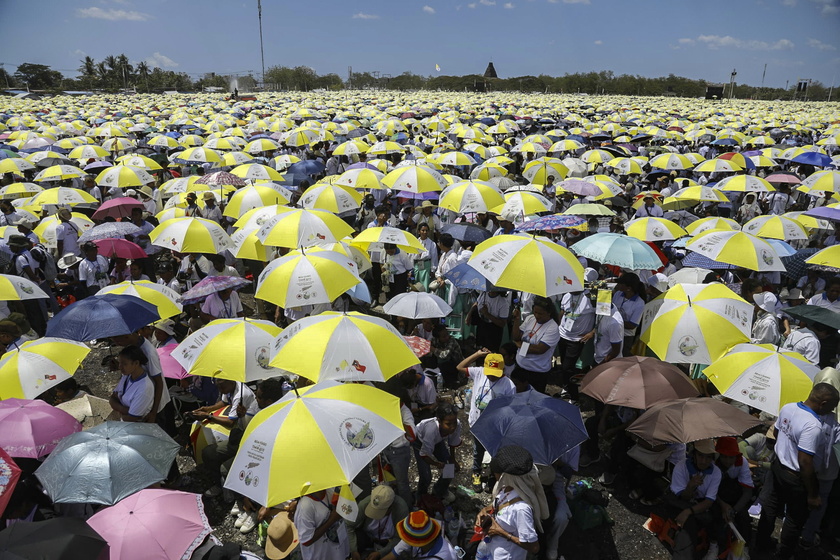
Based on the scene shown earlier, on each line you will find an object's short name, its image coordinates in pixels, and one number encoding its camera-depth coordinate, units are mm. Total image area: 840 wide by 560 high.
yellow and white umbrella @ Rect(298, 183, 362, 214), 9141
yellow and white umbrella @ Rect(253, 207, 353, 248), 6824
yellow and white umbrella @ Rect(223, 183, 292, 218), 9000
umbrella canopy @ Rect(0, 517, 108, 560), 2434
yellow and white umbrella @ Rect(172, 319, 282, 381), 4605
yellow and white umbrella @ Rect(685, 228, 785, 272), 6145
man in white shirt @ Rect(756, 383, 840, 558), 3922
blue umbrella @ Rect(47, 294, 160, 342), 4820
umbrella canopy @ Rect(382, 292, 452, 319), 5797
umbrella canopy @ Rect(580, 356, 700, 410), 4469
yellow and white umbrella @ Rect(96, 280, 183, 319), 5801
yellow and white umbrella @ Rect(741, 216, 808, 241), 7930
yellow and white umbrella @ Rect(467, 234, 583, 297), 5305
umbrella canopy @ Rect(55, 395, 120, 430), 4844
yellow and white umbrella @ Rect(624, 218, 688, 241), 7757
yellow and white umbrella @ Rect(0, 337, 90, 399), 4445
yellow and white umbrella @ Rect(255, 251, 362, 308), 5398
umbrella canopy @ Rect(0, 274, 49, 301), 5762
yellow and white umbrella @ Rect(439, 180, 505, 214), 8711
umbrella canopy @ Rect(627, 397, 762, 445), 3793
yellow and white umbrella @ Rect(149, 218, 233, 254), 7117
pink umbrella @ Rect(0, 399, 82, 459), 3695
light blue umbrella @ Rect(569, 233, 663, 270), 5992
